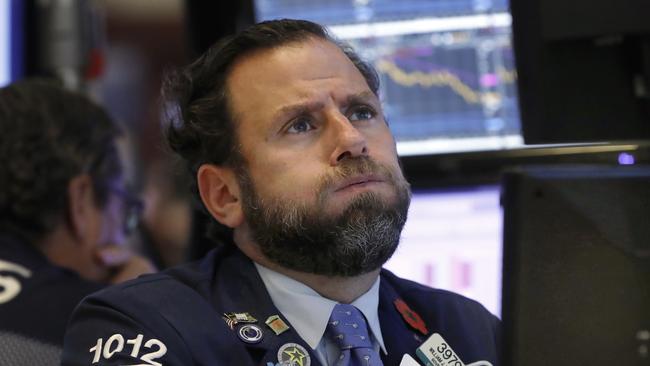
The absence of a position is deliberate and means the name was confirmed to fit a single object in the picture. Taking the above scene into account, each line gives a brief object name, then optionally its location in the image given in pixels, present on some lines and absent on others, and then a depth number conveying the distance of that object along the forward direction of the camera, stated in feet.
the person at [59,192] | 9.14
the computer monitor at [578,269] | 6.70
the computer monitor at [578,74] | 8.49
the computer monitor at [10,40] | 11.19
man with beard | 7.81
